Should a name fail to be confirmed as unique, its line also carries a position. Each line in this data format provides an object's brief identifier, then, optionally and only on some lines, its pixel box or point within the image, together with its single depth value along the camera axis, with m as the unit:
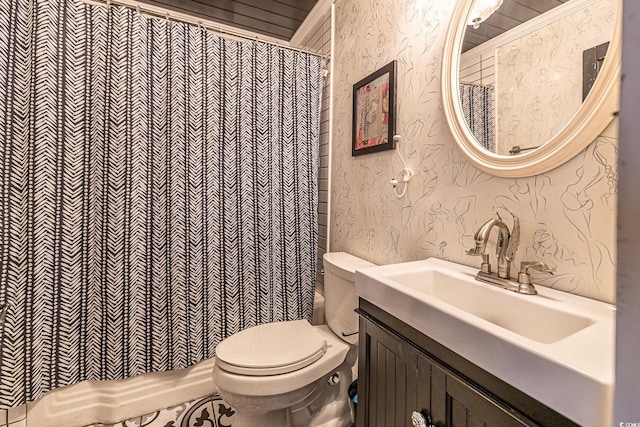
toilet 1.10
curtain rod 1.40
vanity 0.44
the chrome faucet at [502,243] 0.82
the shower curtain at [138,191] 1.24
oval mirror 0.71
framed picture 1.35
